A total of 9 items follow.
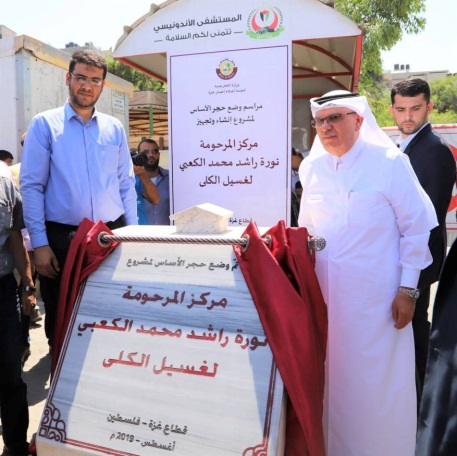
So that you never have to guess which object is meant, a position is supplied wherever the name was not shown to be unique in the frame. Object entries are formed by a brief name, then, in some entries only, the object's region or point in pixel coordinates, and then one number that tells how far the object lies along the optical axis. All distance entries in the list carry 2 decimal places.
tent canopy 3.39
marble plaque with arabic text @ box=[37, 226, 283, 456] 1.42
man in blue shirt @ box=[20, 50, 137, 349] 2.22
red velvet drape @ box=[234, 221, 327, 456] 1.45
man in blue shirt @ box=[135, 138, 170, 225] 3.96
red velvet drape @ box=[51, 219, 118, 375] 1.79
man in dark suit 2.46
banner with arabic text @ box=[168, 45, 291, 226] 3.62
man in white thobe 1.88
